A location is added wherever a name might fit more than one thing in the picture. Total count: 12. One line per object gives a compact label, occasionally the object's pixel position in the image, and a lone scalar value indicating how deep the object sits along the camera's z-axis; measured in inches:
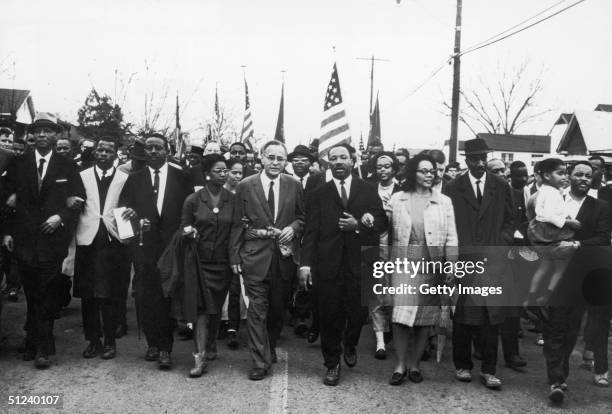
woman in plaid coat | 221.3
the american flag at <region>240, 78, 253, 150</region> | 639.8
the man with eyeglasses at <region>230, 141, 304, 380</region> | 224.7
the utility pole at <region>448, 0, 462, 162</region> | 705.0
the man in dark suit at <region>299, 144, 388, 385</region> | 222.8
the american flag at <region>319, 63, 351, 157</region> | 355.3
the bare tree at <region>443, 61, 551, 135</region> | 1847.9
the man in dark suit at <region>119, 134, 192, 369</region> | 234.8
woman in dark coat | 227.0
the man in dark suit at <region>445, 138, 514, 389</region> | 223.8
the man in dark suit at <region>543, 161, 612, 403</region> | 210.2
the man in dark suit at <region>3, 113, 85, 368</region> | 230.4
